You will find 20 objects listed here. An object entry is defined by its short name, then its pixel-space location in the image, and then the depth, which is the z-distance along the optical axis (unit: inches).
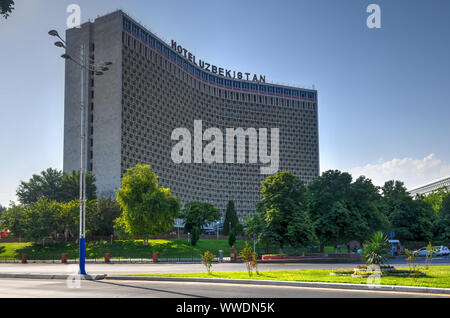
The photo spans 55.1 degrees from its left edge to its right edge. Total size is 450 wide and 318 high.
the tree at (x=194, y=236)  2807.6
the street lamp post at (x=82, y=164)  959.6
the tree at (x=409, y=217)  2677.2
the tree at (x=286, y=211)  1924.2
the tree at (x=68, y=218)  2829.7
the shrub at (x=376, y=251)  914.1
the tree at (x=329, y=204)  2026.3
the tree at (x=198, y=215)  3816.4
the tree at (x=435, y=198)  4602.9
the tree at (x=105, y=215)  2970.0
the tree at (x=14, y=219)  2949.8
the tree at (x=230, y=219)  3873.0
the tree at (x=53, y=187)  3627.0
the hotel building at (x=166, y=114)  4534.9
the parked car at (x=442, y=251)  2257.6
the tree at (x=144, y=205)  2490.2
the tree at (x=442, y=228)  2812.5
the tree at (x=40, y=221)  2733.8
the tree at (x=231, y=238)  2822.6
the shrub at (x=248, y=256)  965.4
